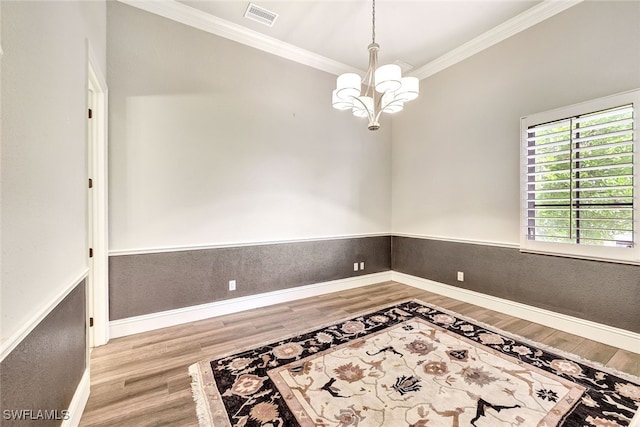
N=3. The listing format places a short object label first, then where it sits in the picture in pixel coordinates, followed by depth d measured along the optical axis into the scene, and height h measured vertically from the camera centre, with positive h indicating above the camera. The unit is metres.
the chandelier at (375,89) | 2.22 +1.08
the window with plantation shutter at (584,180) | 2.38 +0.32
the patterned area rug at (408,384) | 1.60 -1.28
